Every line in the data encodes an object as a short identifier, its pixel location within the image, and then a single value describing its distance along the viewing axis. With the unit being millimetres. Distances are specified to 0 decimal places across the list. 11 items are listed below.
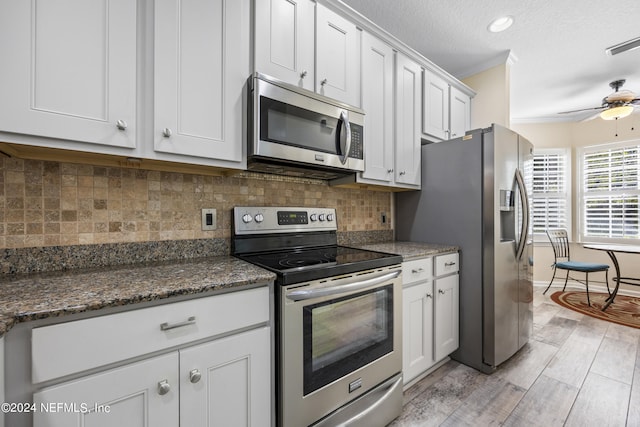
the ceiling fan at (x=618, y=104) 2713
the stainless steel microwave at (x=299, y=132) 1380
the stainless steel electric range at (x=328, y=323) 1157
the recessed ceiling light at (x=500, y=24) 2184
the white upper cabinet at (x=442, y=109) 2391
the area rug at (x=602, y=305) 3043
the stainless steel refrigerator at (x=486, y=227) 1988
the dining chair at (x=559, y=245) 4134
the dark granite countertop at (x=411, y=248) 1822
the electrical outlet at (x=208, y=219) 1565
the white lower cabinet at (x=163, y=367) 763
